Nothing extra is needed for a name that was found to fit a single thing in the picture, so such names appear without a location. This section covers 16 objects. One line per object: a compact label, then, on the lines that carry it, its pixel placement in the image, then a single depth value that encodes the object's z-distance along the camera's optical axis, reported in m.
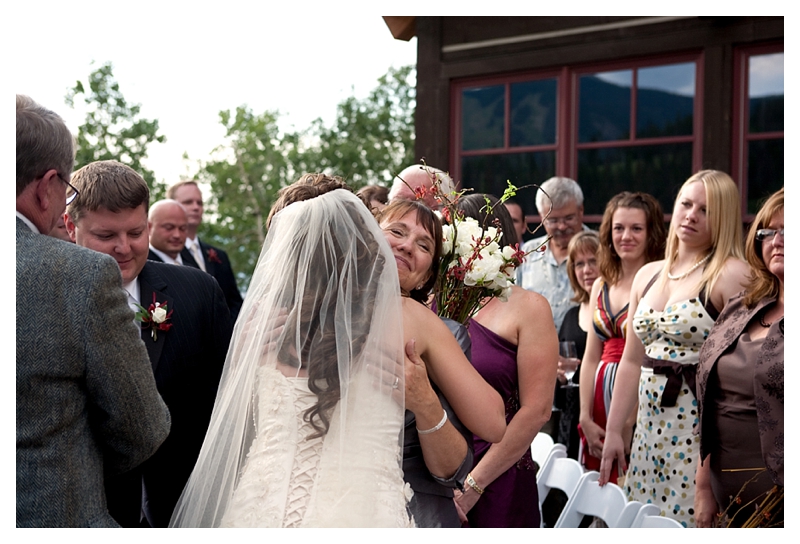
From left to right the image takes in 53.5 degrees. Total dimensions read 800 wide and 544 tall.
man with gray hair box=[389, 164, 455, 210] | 3.67
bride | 2.14
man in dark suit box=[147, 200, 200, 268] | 6.18
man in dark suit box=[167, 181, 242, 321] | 6.86
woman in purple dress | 3.07
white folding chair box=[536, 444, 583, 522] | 3.78
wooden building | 7.27
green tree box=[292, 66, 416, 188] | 26.55
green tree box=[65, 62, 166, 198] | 14.59
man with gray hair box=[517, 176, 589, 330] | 6.15
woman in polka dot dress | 3.85
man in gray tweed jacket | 1.88
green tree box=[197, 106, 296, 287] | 23.47
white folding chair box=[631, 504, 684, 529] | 3.06
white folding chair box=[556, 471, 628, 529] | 3.46
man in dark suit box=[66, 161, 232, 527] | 2.82
